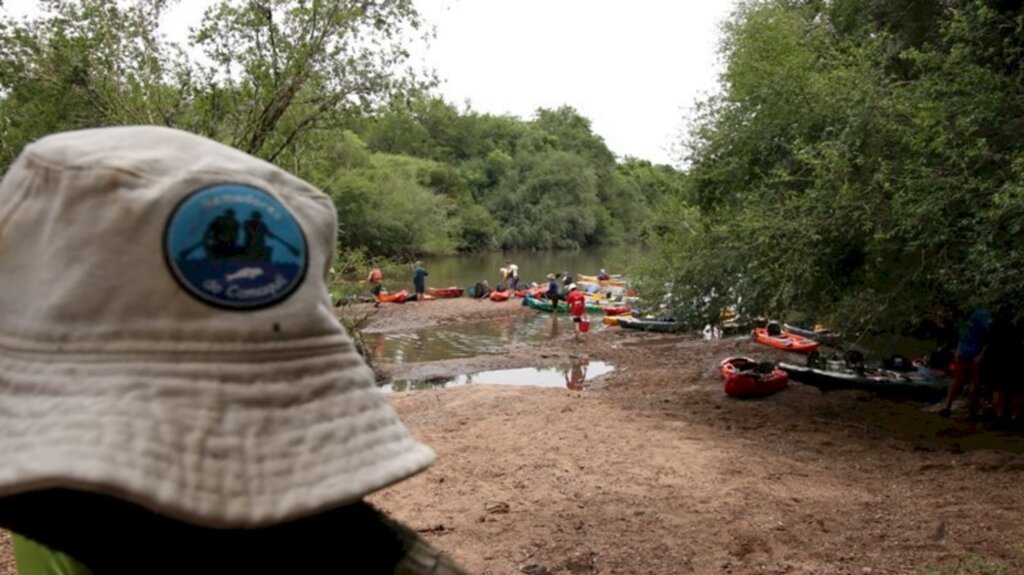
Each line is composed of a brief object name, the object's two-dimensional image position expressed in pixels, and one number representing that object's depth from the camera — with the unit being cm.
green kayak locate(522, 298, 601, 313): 2856
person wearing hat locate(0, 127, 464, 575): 80
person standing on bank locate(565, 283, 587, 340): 2488
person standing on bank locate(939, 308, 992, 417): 1104
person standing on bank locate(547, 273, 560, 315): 2770
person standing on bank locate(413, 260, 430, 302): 3042
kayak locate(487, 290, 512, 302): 3022
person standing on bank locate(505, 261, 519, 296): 3188
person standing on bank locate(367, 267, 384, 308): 1930
